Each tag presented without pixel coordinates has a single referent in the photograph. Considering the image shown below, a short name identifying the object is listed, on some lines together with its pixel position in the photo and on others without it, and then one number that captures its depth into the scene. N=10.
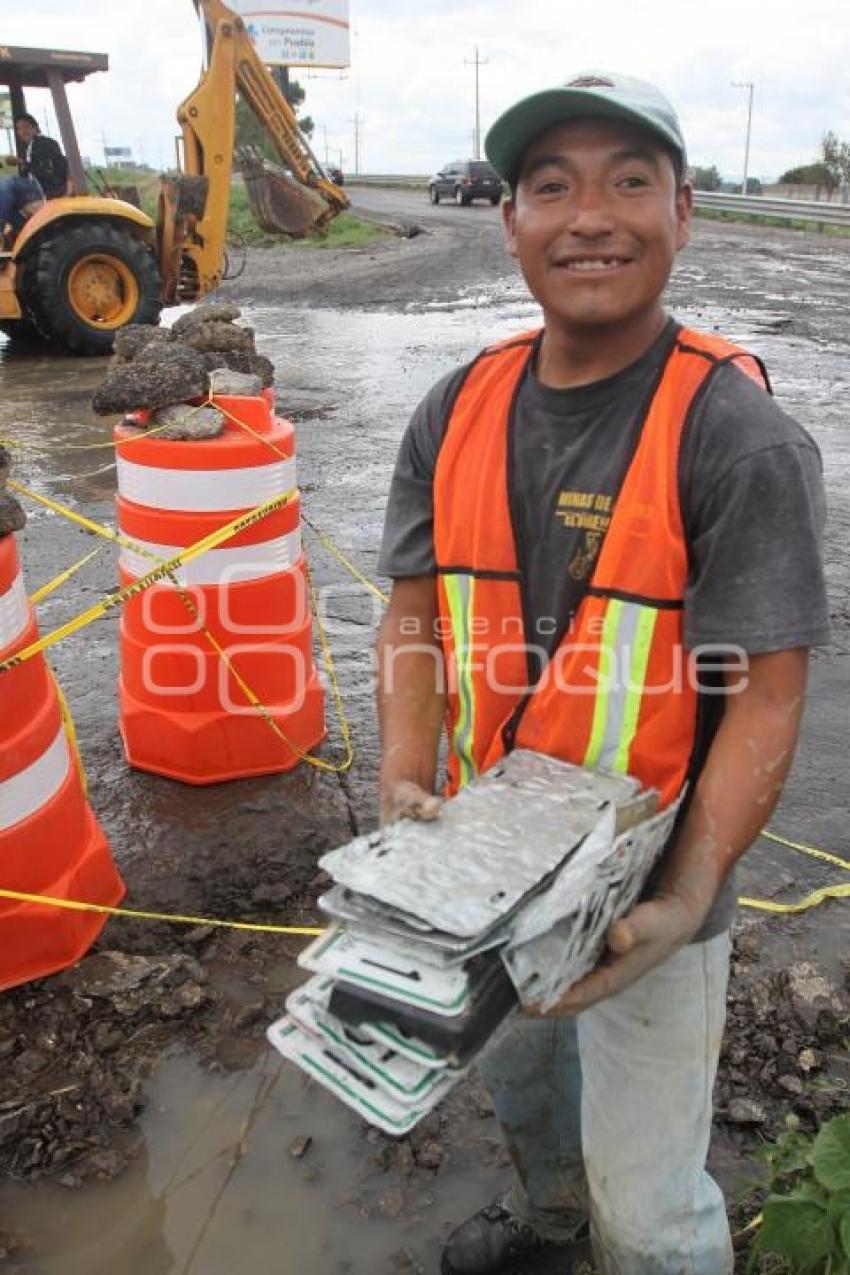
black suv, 39.28
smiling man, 1.46
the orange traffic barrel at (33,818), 2.81
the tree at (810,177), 50.50
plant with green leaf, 1.83
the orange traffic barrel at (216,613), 3.53
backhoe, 12.08
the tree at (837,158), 49.06
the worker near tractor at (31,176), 12.12
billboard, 48.31
